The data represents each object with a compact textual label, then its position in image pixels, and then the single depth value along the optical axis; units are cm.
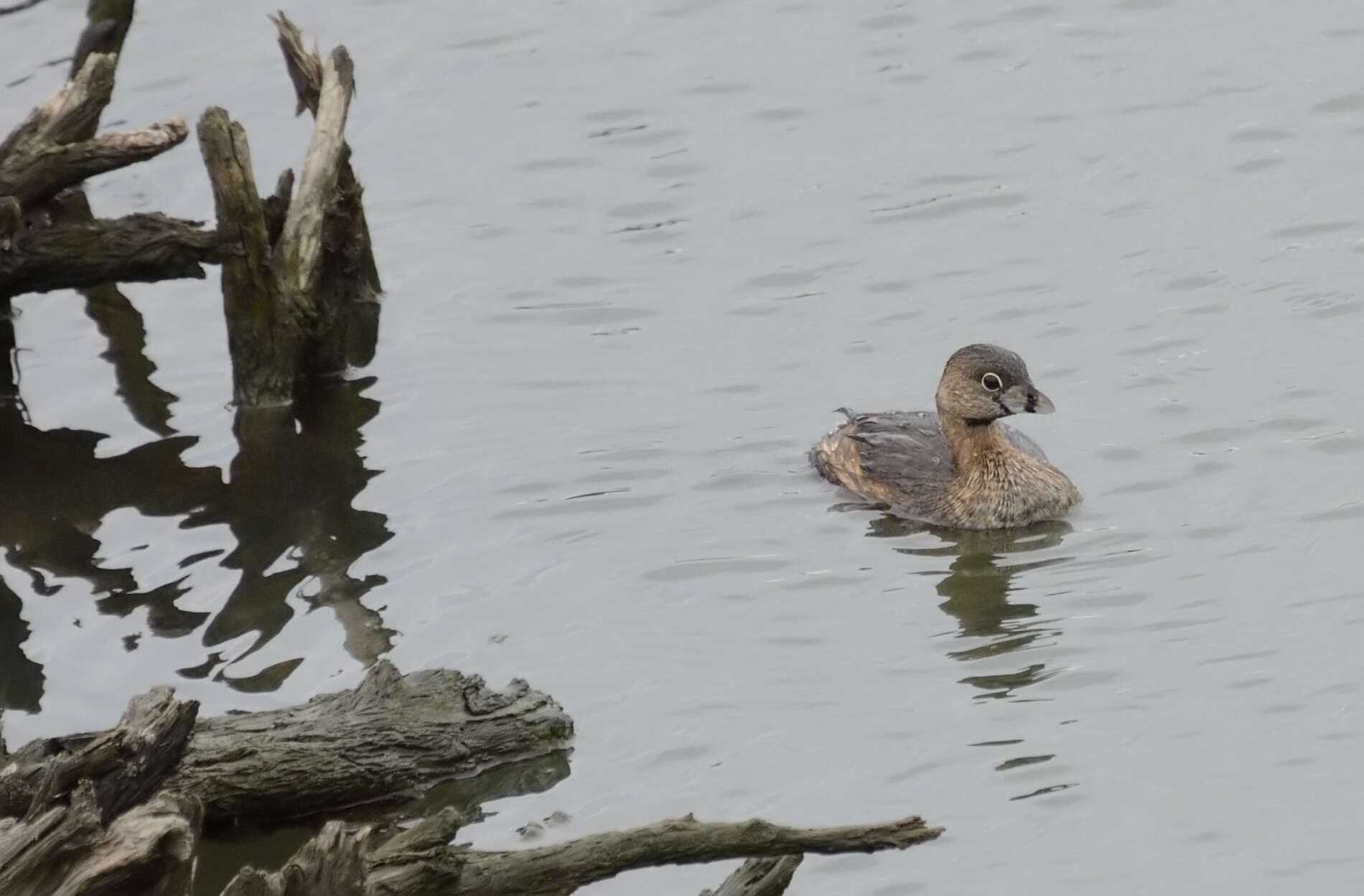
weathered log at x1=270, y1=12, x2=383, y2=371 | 1274
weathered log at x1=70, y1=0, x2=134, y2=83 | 1442
